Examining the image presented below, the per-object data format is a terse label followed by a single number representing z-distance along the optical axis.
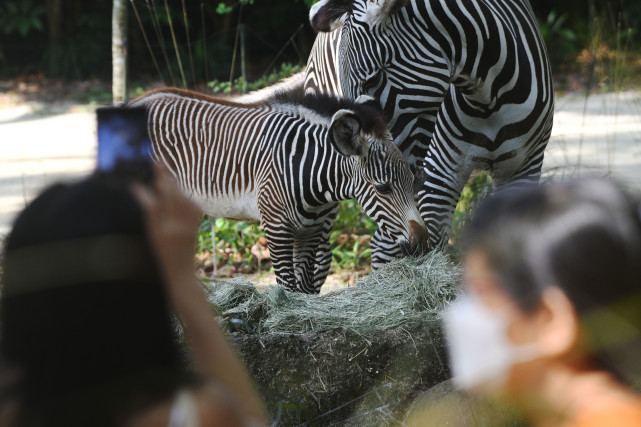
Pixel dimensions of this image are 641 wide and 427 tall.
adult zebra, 8.35
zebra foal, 8.45
